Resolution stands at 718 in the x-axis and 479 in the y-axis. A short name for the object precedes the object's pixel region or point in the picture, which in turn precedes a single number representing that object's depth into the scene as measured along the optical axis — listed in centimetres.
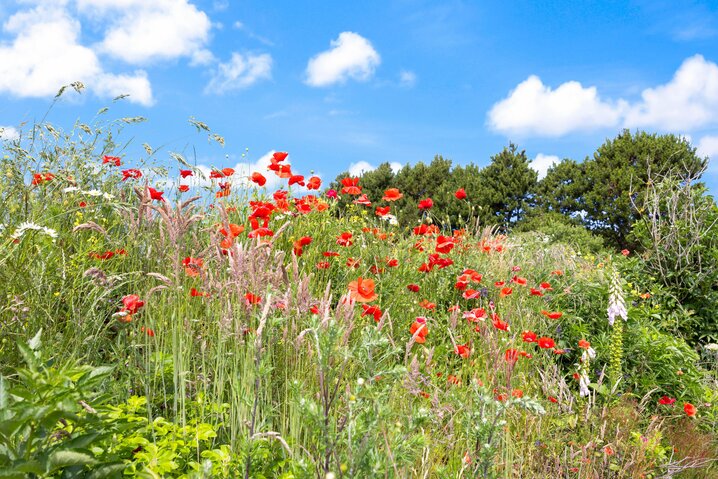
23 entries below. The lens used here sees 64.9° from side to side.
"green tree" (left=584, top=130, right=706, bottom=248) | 2325
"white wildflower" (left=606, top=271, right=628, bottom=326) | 418
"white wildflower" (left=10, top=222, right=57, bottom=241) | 263
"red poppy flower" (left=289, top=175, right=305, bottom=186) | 456
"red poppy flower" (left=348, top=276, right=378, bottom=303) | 293
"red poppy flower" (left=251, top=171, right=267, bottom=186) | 456
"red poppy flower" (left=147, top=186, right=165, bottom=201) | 338
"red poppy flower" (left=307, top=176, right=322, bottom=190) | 505
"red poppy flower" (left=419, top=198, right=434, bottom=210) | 532
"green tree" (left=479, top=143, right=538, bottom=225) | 2617
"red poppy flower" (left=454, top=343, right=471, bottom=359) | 337
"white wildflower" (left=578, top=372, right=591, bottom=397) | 371
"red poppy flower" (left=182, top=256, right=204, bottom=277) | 306
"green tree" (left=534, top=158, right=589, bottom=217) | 2525
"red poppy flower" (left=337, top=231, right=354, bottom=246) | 456
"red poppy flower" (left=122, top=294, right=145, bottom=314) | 257
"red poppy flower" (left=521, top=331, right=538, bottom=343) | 367
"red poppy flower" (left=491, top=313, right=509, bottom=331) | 343
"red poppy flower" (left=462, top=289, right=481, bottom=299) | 424
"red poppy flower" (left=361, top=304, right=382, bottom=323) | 325
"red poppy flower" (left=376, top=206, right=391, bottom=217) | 509
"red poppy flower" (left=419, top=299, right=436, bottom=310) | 404
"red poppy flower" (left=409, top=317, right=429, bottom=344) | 303
